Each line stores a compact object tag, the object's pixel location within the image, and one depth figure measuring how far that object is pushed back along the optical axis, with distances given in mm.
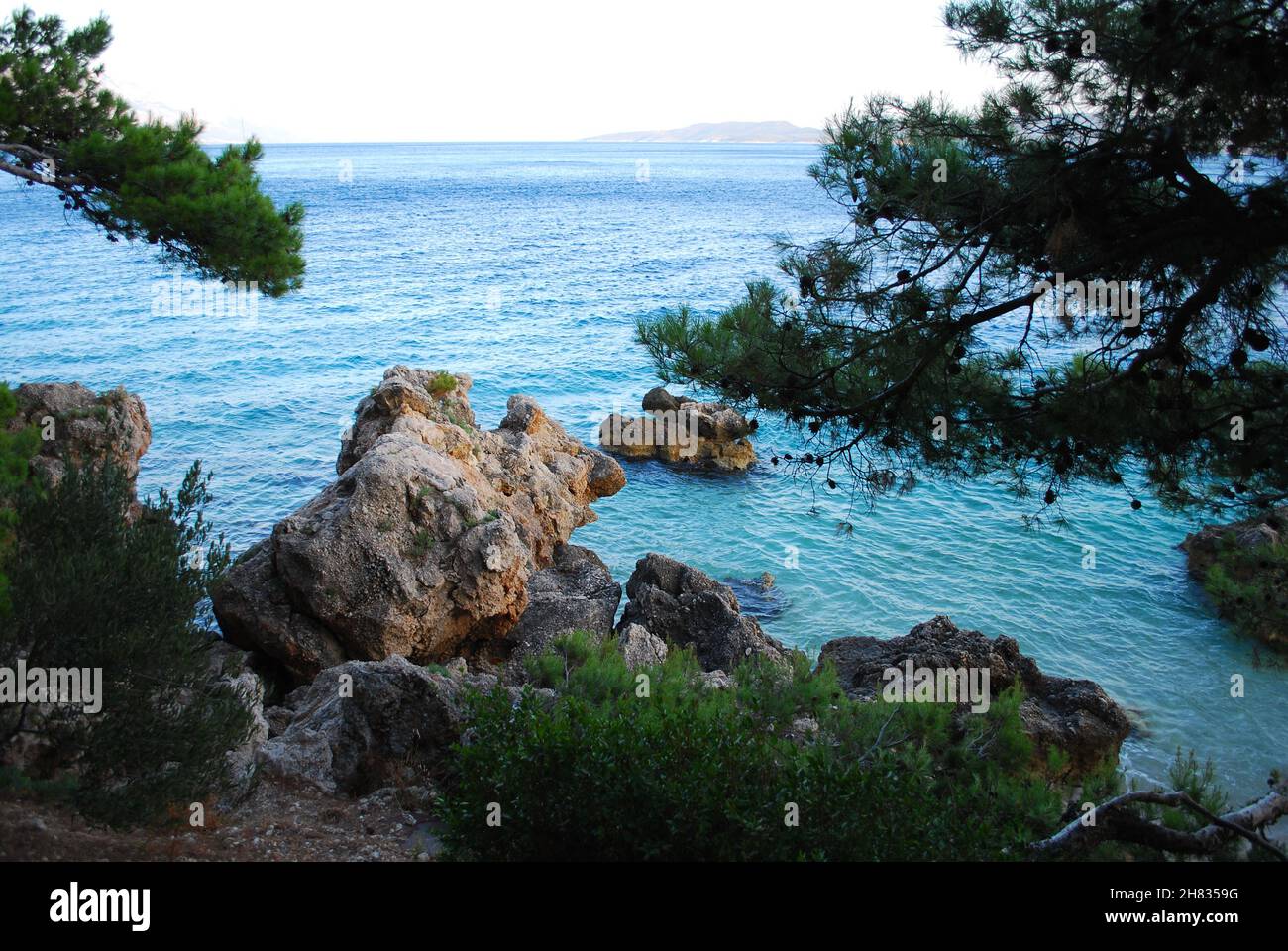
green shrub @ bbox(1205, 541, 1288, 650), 8609
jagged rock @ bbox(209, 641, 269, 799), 7703
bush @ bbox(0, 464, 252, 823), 6355
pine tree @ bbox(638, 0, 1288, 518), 6410
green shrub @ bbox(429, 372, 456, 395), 19953
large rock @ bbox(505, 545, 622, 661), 13797
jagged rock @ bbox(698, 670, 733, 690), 10594
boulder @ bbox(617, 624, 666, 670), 12477
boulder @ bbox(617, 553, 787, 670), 13800
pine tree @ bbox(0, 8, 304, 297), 6793
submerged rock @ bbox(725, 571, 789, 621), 17141
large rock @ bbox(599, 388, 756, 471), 24359
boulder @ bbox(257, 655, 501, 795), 8641
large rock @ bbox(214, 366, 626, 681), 12352
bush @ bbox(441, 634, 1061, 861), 6059
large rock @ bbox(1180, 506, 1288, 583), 16172
